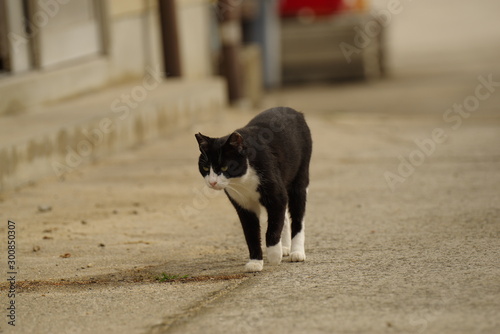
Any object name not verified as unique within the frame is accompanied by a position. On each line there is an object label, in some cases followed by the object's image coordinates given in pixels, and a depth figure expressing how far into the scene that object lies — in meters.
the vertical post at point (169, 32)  21.94
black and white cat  9.51
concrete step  14.88
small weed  9.79
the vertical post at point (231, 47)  25.14
